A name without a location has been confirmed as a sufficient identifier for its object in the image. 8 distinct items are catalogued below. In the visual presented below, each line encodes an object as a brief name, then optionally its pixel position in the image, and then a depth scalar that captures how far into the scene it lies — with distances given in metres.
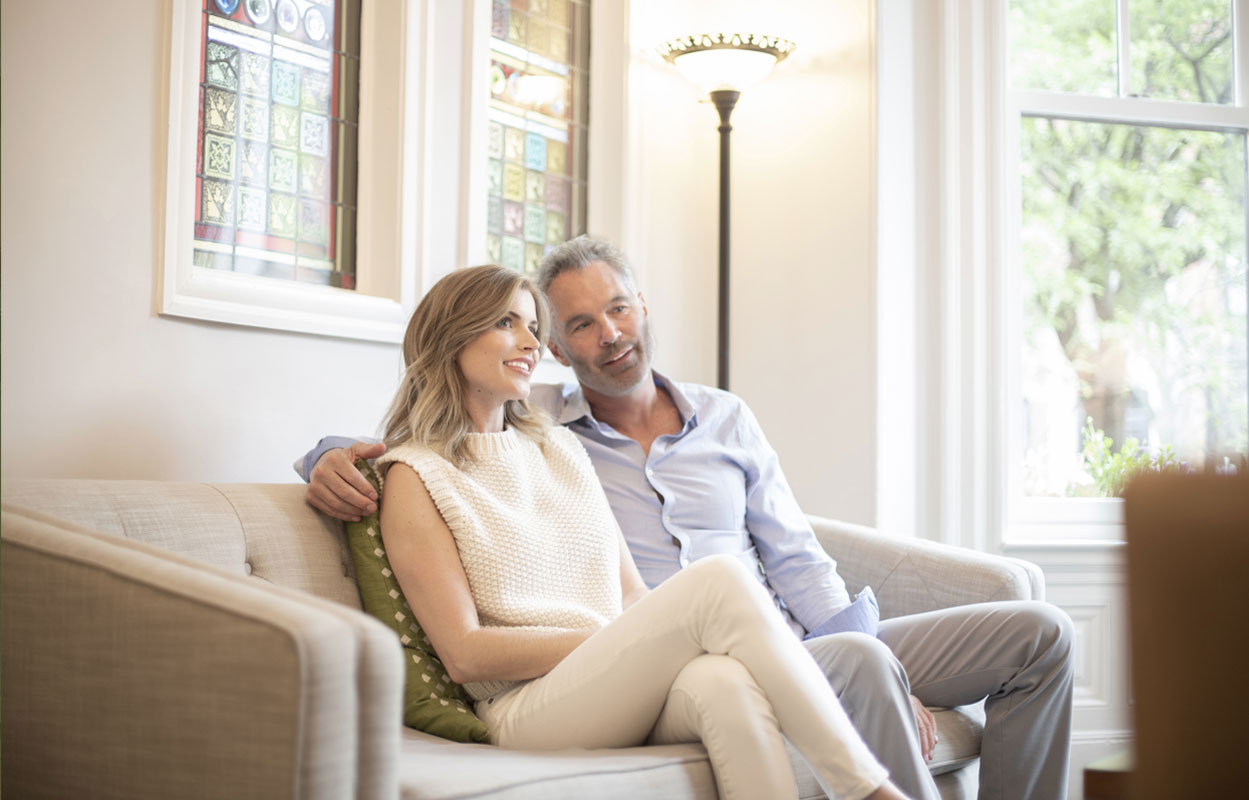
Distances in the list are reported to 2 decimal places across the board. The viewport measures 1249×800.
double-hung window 3.45
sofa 1.11
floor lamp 2.92
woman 1.47
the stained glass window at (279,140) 2.17
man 1.74
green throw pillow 1.62
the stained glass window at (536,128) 2.82
